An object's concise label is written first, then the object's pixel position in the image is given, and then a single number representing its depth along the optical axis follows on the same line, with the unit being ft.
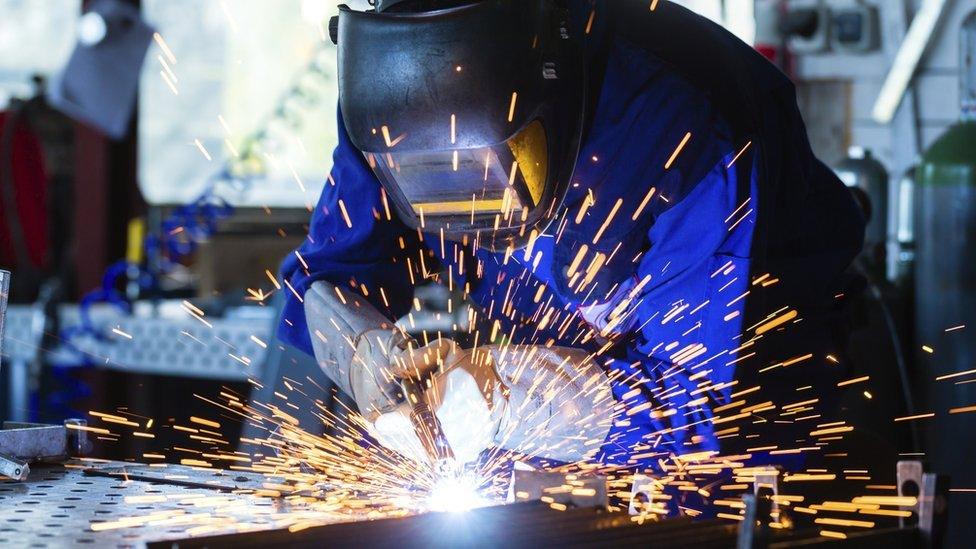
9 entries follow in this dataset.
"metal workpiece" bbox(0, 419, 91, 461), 7.05
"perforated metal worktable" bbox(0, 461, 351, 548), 6.08
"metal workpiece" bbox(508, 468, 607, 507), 6.22
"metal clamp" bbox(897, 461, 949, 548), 6.07
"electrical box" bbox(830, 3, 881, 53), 14.19
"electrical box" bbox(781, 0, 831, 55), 14.40
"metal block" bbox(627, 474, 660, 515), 6.25
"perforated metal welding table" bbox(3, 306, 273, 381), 12.93
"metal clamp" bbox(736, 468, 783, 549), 5.61
